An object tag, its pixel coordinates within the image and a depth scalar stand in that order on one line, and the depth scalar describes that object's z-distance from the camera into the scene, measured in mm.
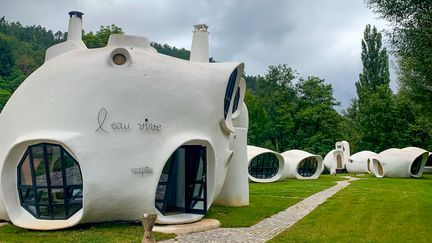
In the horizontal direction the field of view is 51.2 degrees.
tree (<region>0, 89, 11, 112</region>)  46319
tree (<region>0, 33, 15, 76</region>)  68238
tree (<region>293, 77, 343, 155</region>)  51312
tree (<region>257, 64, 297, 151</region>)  52875
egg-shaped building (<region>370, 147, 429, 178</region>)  38781
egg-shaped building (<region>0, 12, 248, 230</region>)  12023
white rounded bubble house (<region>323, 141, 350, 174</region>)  49844
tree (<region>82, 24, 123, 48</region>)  45000
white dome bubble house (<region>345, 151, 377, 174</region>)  47422
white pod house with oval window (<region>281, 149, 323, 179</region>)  37744
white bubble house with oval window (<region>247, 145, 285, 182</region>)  33656
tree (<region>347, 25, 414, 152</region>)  49281
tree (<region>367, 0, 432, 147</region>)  11852
